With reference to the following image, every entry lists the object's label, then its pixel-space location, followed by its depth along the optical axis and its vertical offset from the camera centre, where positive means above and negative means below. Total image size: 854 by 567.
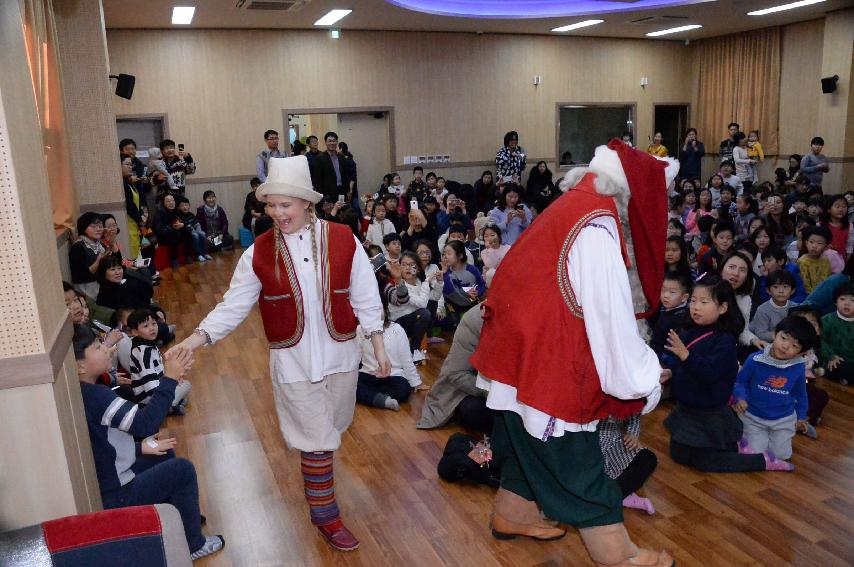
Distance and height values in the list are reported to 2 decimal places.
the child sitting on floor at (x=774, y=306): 4.46 -1.16
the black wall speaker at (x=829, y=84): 10.38 +0.47
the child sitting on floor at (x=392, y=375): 4.16 -1.40
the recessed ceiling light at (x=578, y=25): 10.76 +1.57
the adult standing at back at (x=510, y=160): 11.28 -0.45
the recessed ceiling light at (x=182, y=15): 8.53 +1.63
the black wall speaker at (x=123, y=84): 7.31 +0.67
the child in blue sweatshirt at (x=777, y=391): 3.29 -1.25
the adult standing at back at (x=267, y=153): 9.22 -0.13
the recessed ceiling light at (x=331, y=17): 9.27 +1.62
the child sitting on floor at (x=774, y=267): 5.04 -1.05
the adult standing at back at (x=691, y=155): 12.29 -0.55
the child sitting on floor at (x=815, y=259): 5.21 -1.03
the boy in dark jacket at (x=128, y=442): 2.32 -0.97
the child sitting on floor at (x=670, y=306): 3.86 -0.98
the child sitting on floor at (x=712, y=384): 3.20 -1.17
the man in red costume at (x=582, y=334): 2.09 -0.61
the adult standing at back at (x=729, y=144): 11.66 -0.37
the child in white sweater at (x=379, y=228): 7.25 -0.90
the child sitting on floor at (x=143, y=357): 3.86 -1.12
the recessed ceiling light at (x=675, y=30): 11.36 +1.51
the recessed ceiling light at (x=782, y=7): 9.68 +1.53
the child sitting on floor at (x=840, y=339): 4.28 -1.33
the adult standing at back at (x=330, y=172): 9.42 -0.41
